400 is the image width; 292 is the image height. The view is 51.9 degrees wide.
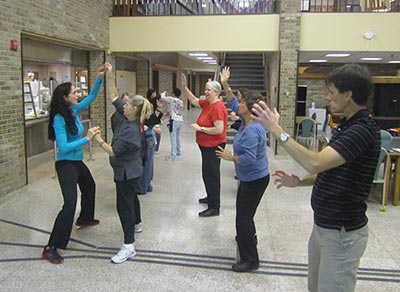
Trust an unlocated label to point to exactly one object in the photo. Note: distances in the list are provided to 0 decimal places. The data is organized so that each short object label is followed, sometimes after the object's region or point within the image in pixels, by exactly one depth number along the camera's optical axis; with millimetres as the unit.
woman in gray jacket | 3693
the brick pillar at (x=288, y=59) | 8898
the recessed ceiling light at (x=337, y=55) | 10922
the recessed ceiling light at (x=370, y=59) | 12641
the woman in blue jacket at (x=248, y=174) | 3436
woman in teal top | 3762
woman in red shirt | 4875
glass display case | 8125
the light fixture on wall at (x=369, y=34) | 8812
